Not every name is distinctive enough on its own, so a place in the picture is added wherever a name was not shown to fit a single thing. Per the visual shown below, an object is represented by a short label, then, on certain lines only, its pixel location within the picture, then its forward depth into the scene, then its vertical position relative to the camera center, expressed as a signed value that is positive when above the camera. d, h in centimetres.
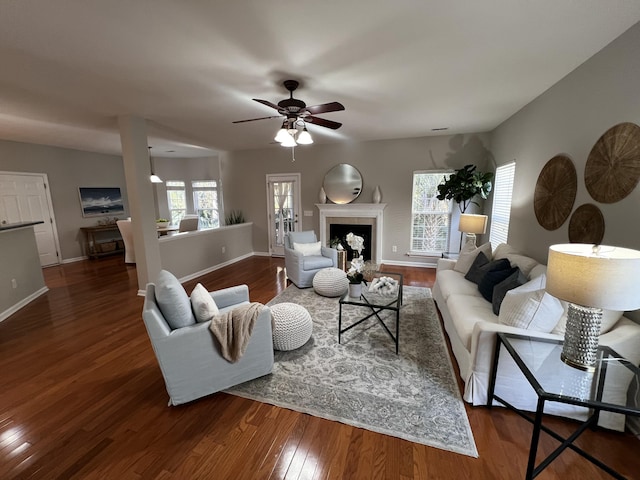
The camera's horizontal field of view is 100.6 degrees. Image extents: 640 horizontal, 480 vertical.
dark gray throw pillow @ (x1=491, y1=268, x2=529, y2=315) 229 -77
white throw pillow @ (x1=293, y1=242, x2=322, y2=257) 455 -87
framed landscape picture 660 -6
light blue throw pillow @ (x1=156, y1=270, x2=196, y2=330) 190 -76
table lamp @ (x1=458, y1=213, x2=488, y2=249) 385 -39
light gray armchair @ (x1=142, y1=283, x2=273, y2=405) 184 -117
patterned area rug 177 -149
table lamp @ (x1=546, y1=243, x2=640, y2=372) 124 -44
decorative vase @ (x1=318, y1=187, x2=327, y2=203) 580 +4
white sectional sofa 165 -108
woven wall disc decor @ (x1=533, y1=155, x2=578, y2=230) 241 +5
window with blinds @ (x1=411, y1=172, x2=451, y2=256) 526 -37
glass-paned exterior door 621 -21
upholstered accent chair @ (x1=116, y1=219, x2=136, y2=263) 578 -88
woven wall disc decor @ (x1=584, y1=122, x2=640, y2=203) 177 +23
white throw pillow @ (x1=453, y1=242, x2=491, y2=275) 346 -78
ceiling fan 240 +82
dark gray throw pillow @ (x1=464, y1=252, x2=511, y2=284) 273 -78
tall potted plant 427 +19
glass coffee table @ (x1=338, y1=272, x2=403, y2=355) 262 -106
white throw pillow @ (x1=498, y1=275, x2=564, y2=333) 182 -79
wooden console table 653 -108
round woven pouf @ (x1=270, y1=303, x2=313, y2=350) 250 -122
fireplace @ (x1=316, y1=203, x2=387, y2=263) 555 -45
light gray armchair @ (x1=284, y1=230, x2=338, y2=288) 423 -102
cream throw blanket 197 -98
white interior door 529 -14
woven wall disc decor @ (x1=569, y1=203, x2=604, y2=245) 204 -23
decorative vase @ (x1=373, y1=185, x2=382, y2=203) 543 +5
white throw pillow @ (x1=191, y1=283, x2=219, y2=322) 205 -84
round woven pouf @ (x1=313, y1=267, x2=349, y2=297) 381 -122
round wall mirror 567 +31
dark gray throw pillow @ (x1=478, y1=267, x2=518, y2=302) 260 -81
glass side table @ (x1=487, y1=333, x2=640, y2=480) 129 -97
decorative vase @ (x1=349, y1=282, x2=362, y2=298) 285 -98
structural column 367 +6
